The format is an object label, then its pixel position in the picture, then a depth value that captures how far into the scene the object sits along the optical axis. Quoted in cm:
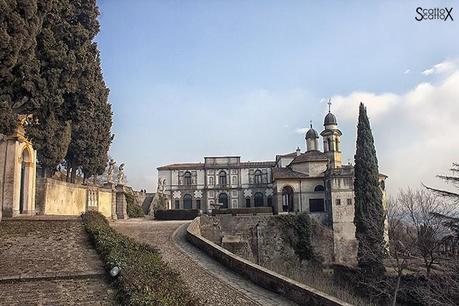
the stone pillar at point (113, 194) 3719
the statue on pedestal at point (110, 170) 3819
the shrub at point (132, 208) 4237
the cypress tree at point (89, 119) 1769
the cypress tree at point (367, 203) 2834
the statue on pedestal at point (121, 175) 4179
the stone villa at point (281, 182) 4466
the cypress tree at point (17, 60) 1247
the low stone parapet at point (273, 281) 976
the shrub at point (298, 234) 3550
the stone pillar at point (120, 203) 3906
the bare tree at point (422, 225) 2156
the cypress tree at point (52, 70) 1533
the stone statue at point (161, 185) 6074
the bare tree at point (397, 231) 2456
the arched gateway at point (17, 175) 1991
